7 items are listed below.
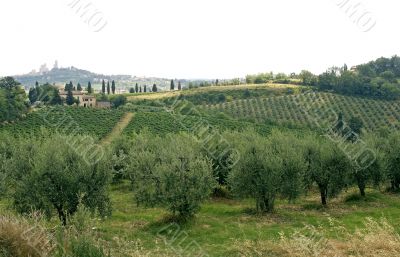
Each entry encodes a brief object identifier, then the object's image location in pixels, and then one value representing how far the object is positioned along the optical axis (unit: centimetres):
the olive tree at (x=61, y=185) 2347
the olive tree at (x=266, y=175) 2983
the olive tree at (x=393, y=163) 3891
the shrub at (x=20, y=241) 1370
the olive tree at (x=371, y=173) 3575
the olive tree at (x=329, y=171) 3291
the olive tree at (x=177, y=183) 2703
